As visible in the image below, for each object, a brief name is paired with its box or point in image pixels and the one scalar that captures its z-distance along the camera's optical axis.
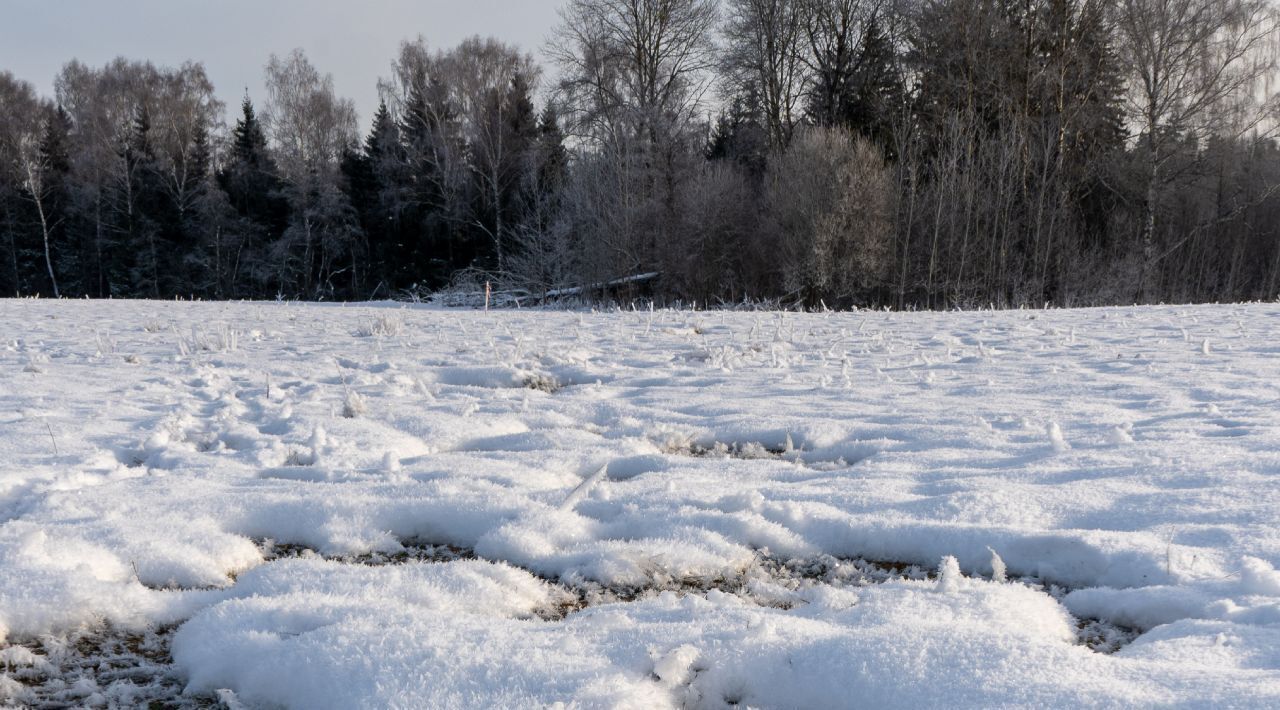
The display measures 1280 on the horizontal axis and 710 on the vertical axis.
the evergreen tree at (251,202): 36.44
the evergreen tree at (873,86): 23.48
